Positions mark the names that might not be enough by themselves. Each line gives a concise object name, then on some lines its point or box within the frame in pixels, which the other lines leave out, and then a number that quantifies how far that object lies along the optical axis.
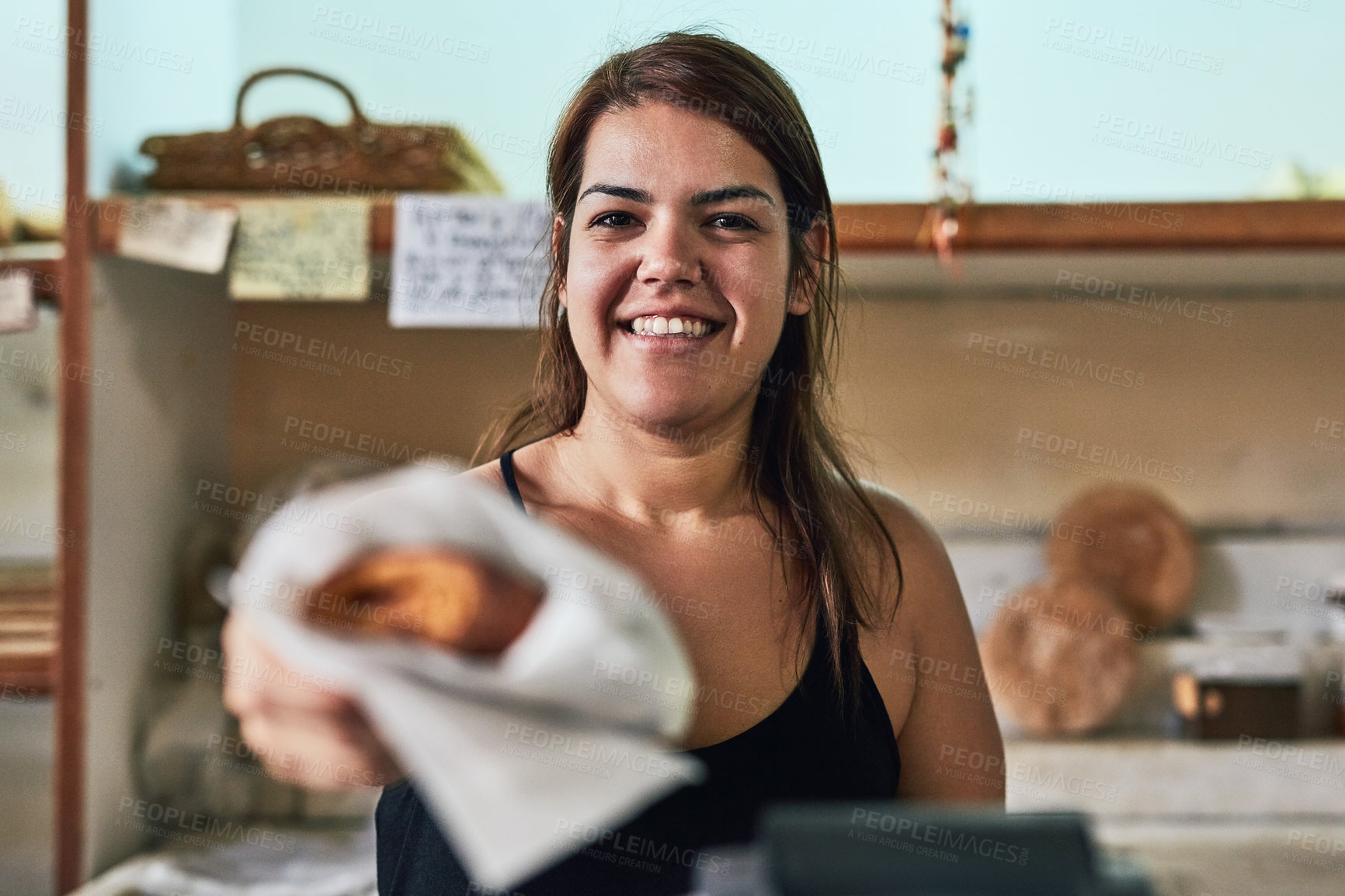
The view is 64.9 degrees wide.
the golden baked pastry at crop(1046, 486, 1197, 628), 1.34
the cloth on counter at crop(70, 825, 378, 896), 1.10
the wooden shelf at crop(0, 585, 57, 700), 1.07
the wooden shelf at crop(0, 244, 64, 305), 1.09
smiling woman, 0.74
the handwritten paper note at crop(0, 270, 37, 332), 1.08
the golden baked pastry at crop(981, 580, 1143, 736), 1.28
